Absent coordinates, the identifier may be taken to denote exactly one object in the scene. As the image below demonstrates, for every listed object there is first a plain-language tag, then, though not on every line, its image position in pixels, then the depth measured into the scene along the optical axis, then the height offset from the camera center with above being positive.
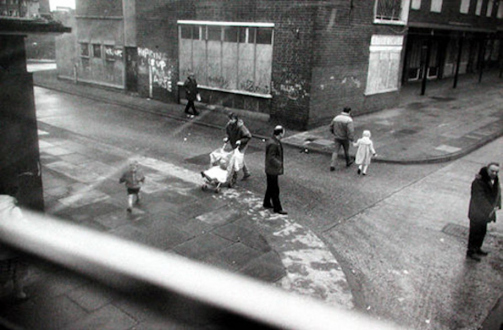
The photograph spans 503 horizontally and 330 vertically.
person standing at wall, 18.14 -2.14
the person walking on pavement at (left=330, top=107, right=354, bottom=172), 11.92 -2.32
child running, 8.46 -2.73
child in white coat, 11.37 -2.71
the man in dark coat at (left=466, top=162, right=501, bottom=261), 7.20 -2.44
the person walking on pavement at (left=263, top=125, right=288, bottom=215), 8.77 -2.40
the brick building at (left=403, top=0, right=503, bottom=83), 26.19 +0.94
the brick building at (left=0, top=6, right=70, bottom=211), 6.31 -1.26
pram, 9.97 -2.93
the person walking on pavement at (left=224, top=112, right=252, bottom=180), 10.41 -2.20
